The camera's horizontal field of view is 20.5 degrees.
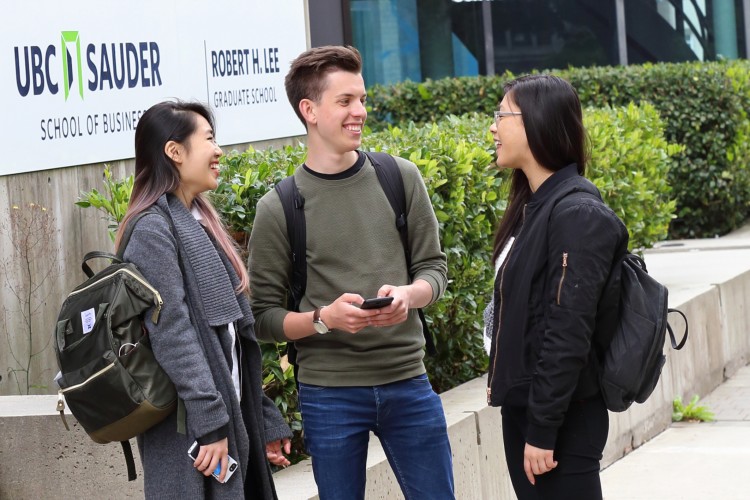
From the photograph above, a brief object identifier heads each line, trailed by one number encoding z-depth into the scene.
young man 6.35
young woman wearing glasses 5.75
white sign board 9.58
